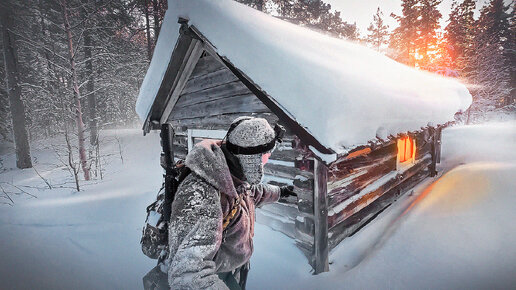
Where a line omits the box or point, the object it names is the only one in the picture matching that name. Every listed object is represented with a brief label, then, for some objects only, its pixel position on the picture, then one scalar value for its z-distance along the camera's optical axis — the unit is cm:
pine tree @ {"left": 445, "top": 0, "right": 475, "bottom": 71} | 2297
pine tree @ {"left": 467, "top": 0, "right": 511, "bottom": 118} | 2150
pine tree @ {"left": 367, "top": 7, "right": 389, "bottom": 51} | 3719
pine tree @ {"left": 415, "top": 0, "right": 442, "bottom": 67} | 2366
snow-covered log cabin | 277
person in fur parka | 129
